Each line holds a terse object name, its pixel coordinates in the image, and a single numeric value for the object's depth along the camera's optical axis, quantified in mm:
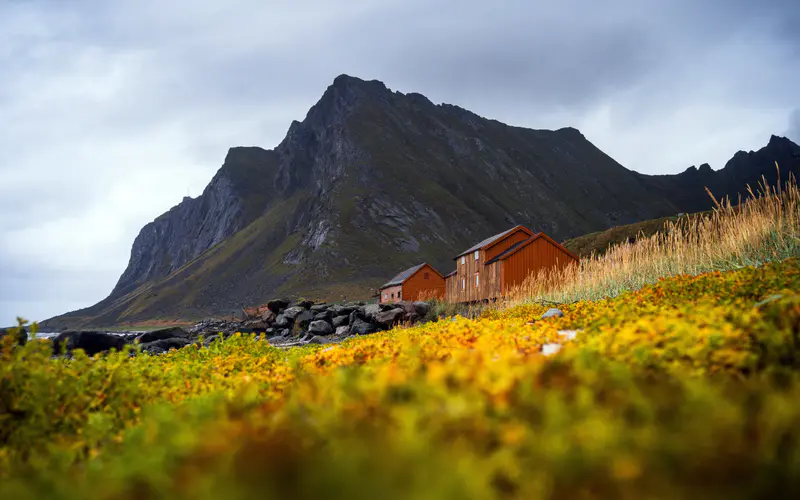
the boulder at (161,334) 22797
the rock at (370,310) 22438
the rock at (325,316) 24875
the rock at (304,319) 25238
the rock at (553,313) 8870
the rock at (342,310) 24970
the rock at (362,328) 21484
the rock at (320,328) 23141
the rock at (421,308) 22483
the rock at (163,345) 19703
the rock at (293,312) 26891
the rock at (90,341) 21828
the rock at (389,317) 21469
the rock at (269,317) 29047
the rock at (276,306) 30188
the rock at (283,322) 26953
